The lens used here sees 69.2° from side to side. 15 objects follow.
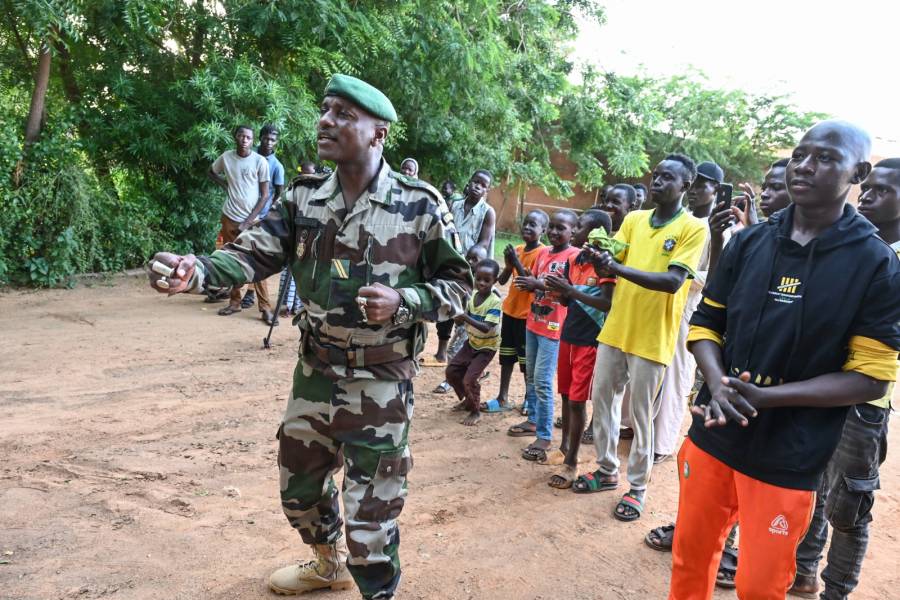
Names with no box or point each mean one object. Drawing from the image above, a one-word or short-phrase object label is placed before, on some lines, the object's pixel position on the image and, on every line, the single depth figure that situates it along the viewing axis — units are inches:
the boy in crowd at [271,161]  331.6
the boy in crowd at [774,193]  157.8
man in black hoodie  82.1
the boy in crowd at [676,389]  192.1
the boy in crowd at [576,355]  176.1
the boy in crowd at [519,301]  220.8
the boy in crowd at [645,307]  143.7
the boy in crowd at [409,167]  345.4
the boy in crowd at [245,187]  323.6
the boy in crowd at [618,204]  204.3
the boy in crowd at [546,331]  192.2
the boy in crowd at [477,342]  217.3
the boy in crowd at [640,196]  239.0
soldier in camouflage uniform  104.3
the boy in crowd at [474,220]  288.0
